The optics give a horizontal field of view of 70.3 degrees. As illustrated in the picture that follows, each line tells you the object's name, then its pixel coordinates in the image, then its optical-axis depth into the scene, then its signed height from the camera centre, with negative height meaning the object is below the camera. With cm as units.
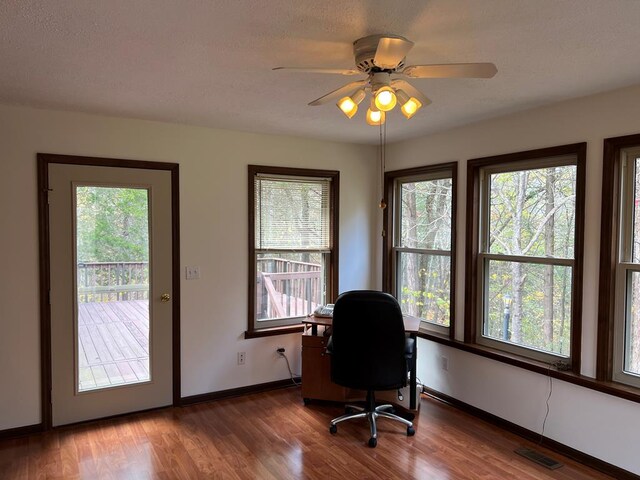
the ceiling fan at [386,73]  178 +65
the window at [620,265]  275 -22
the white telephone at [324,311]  397 -74
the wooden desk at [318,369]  381 -120
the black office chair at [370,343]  309 -79
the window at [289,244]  416 -16
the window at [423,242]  406 -14
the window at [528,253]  309 -18
